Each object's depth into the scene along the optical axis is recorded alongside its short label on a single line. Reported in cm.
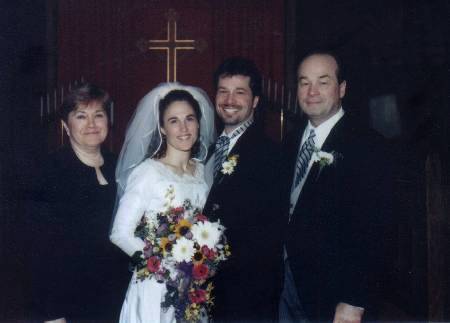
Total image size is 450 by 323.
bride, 236
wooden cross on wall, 430
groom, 234
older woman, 241
